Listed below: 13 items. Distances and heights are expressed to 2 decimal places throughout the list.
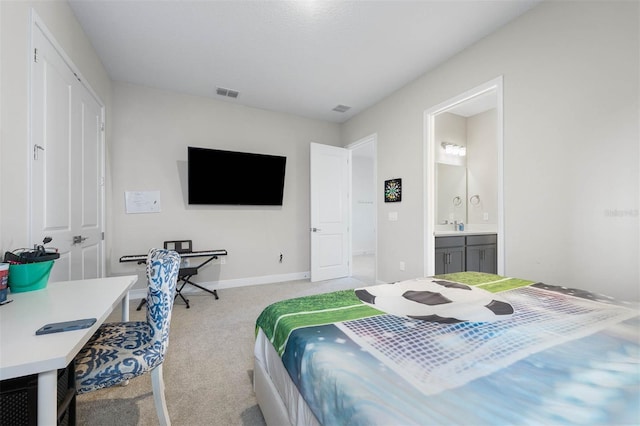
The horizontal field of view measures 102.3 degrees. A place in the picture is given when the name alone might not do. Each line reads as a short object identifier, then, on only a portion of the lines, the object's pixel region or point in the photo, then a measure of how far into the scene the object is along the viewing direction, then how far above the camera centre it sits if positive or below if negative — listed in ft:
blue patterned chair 3.63 -2.08
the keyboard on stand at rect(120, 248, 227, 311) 10.36 -2.02
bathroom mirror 13.98 +1.11
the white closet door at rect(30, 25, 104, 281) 5.56 +1.33
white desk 2.27 -1.24
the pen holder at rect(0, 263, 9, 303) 3.63 -0.94
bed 2.10 -1.55
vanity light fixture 14.06 +3.59
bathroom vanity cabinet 11.12 -1.84
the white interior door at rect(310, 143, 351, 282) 14.29 +0.12
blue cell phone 2.72 -1.21
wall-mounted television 11.92 +1.84
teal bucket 4.01 -0.96
